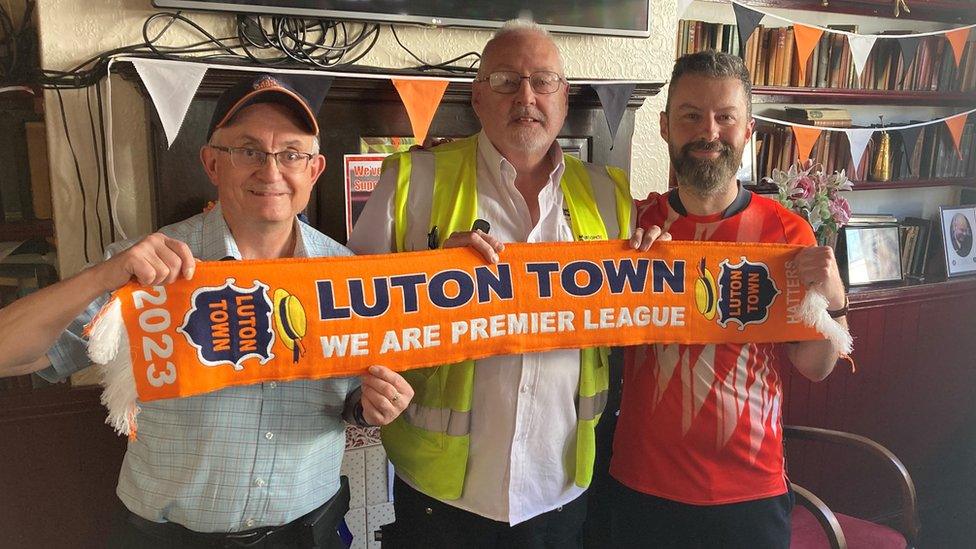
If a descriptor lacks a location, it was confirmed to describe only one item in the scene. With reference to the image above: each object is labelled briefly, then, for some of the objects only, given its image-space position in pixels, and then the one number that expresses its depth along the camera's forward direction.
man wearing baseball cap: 1.17
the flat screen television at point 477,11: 2.00
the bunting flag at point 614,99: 2.27
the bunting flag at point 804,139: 2.93
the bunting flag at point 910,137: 3.29
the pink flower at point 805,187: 2.58
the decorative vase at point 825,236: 2.61
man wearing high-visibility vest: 1.40
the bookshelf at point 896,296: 2.89
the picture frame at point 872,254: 3.04
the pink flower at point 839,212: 2.57
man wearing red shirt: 1.46
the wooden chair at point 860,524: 1.97
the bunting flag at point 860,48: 2.91
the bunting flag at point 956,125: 3.21
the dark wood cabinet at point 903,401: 2.86
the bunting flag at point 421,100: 2.09
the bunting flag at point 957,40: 3.06
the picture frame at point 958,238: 3.29
